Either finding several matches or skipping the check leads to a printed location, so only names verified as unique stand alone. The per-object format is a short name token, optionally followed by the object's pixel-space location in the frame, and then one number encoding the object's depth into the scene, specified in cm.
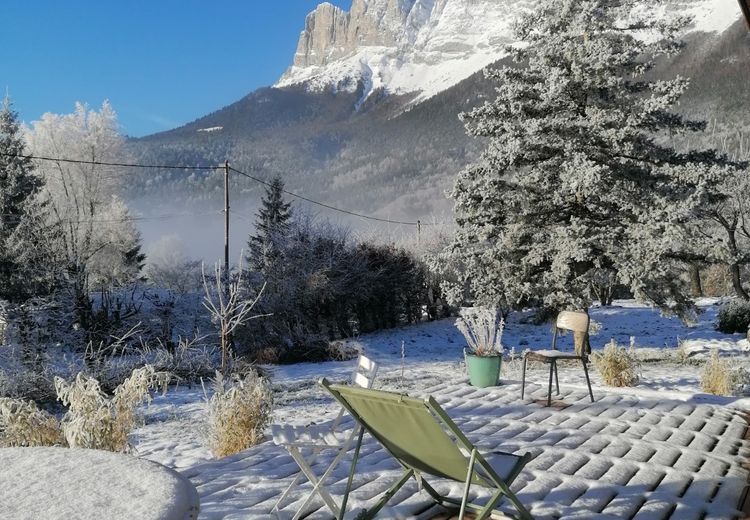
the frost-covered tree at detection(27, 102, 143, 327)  2328
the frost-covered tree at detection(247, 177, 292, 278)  1903
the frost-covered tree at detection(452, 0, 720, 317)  1048
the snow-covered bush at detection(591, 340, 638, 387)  725
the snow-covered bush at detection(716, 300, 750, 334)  1449
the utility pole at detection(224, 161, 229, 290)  1634
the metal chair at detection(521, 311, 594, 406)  596
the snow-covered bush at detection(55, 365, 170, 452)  443
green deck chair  260
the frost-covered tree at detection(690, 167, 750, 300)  1037
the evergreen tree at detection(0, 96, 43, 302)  2027
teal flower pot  719
